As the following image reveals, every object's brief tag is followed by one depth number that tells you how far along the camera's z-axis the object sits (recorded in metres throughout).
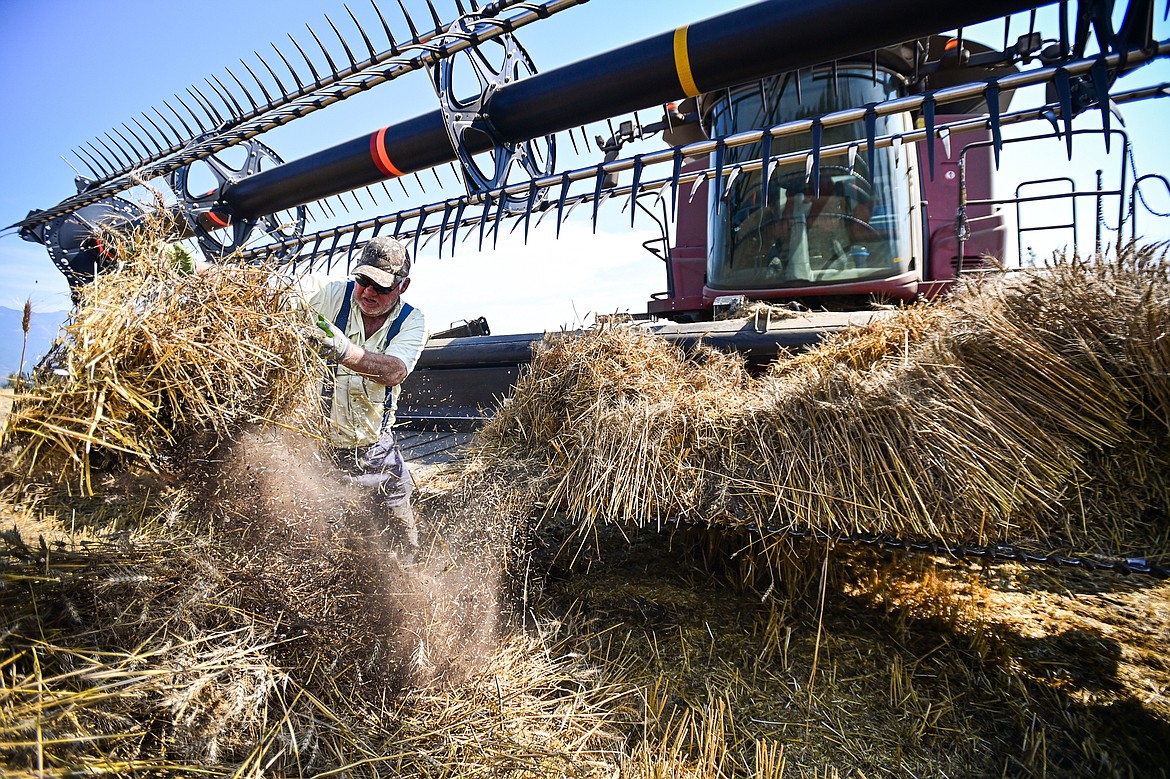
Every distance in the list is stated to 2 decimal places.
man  2.63
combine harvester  2.56
